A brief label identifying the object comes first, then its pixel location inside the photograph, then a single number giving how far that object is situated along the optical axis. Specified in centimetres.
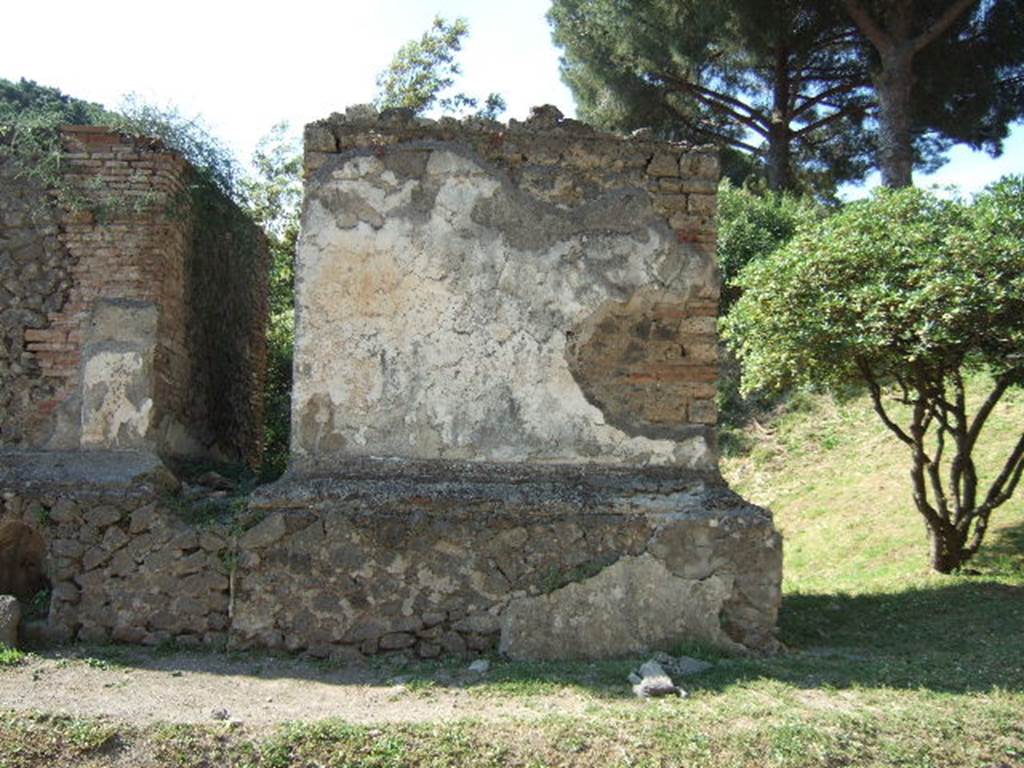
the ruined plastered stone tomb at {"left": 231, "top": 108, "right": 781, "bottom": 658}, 555
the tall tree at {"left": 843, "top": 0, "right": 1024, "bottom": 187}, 1442
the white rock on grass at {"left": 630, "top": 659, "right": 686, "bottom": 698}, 473
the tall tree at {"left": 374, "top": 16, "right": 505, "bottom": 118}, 1642
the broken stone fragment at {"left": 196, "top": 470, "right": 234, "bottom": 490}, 665
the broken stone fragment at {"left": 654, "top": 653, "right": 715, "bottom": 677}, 516
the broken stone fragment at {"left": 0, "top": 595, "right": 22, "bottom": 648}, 531
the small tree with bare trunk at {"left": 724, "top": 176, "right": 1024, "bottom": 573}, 704
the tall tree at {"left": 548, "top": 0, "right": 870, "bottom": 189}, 1582
